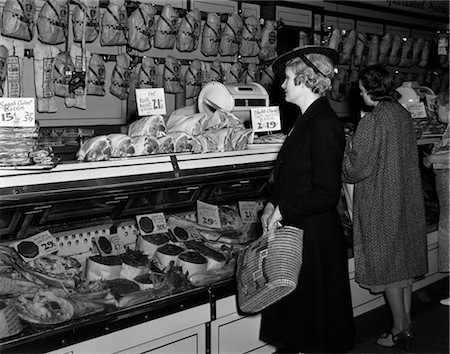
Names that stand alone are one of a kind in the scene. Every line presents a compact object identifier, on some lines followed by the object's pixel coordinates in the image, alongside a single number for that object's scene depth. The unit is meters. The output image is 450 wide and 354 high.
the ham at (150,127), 3.63
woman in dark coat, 3.10
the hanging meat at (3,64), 4.06
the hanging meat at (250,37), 5.71
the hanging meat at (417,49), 8.33
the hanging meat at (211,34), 5.43
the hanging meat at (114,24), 4.73
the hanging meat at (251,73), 5.89
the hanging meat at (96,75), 4.79
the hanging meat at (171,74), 5.30
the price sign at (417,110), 6.22
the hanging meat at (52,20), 4.39
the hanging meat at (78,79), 4.58
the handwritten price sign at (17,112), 2.85
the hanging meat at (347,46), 7.08
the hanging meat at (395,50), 7.90
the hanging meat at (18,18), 4.12
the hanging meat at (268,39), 5.90
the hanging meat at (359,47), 7.30
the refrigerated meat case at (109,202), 2.89
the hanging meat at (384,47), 7.74
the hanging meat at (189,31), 5.24
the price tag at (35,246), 3.47
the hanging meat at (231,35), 5.54
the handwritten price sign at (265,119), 4.27
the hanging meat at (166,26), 5.08
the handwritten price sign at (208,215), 4.44
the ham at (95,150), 3.27
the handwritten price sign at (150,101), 3.65
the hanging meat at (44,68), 4.52
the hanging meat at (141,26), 4.88
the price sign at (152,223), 4.04
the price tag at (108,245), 3.78
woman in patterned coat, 4.27
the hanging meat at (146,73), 5.09
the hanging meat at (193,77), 5.39
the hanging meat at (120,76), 4.97
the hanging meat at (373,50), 7.55
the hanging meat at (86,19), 4.59
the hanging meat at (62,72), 4.52
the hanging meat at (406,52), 8.13
